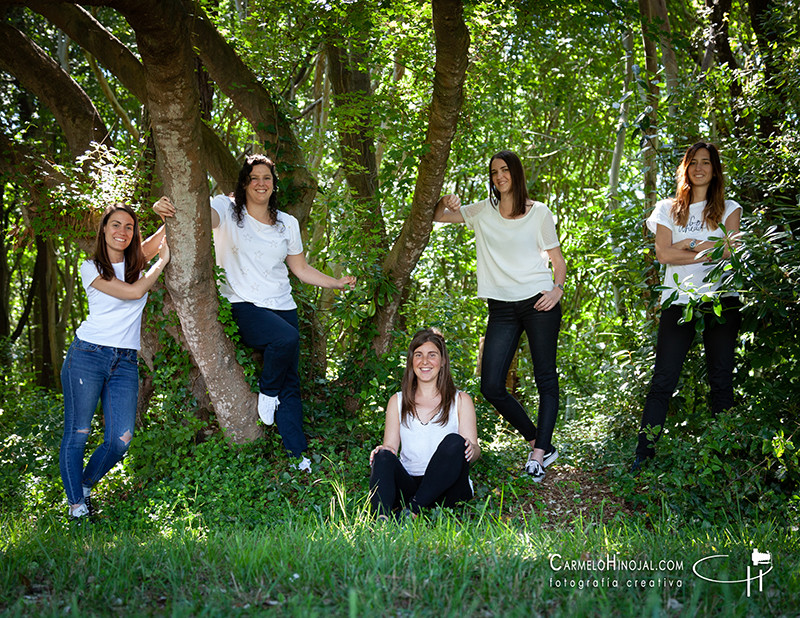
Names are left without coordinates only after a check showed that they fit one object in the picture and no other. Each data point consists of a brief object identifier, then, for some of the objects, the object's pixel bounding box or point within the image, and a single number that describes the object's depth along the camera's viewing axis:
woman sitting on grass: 4.22
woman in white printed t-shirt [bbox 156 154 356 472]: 4.78
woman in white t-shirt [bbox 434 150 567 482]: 4.88
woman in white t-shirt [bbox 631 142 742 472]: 4.63
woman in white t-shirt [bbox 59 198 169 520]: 4.39
